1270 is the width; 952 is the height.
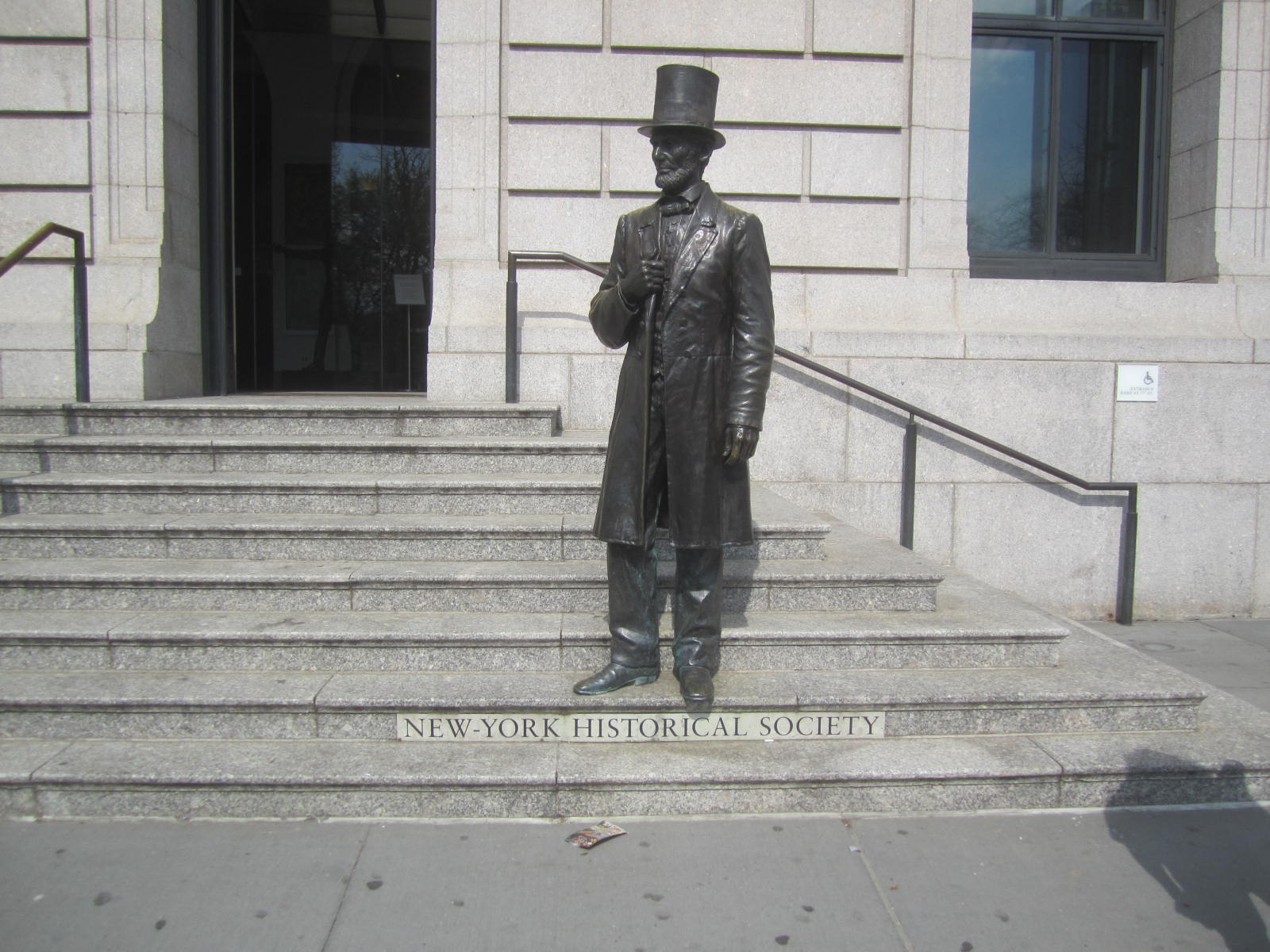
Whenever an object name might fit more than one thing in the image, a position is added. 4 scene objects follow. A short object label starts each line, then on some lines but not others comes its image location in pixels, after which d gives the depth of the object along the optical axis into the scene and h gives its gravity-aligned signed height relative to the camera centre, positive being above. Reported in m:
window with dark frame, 8.20 +2.26
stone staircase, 3.86 -1.28
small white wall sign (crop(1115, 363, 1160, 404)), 7.28 +0.17
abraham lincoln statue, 3.98 +0.15
